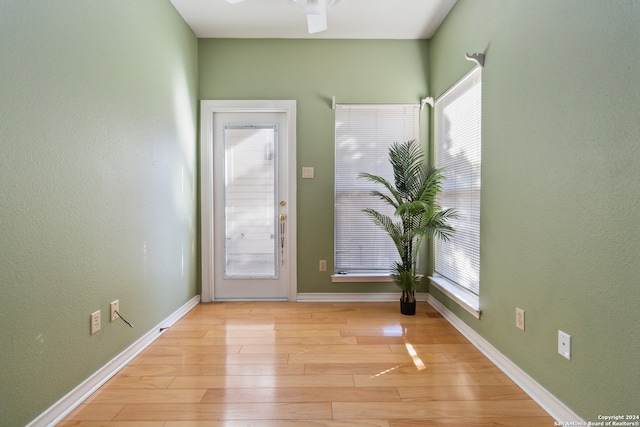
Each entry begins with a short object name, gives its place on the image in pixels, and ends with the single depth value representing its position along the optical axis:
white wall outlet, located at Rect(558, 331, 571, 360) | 1.49
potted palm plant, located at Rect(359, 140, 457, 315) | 2.74
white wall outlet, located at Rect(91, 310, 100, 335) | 1.78
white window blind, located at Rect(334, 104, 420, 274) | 3.34
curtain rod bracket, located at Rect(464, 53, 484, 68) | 2.22
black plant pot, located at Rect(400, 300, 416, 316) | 2.97
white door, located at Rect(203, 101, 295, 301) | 3.39
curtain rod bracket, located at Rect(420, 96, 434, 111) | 3.22
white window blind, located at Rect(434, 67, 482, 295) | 2.42
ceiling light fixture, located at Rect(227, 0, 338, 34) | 2.38
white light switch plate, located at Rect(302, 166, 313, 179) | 3.34
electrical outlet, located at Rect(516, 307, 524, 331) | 1.83
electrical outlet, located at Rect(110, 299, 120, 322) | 1.95
